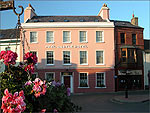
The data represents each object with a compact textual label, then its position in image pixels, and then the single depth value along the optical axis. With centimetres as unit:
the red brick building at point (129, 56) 1986
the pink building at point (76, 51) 1902
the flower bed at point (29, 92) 190
